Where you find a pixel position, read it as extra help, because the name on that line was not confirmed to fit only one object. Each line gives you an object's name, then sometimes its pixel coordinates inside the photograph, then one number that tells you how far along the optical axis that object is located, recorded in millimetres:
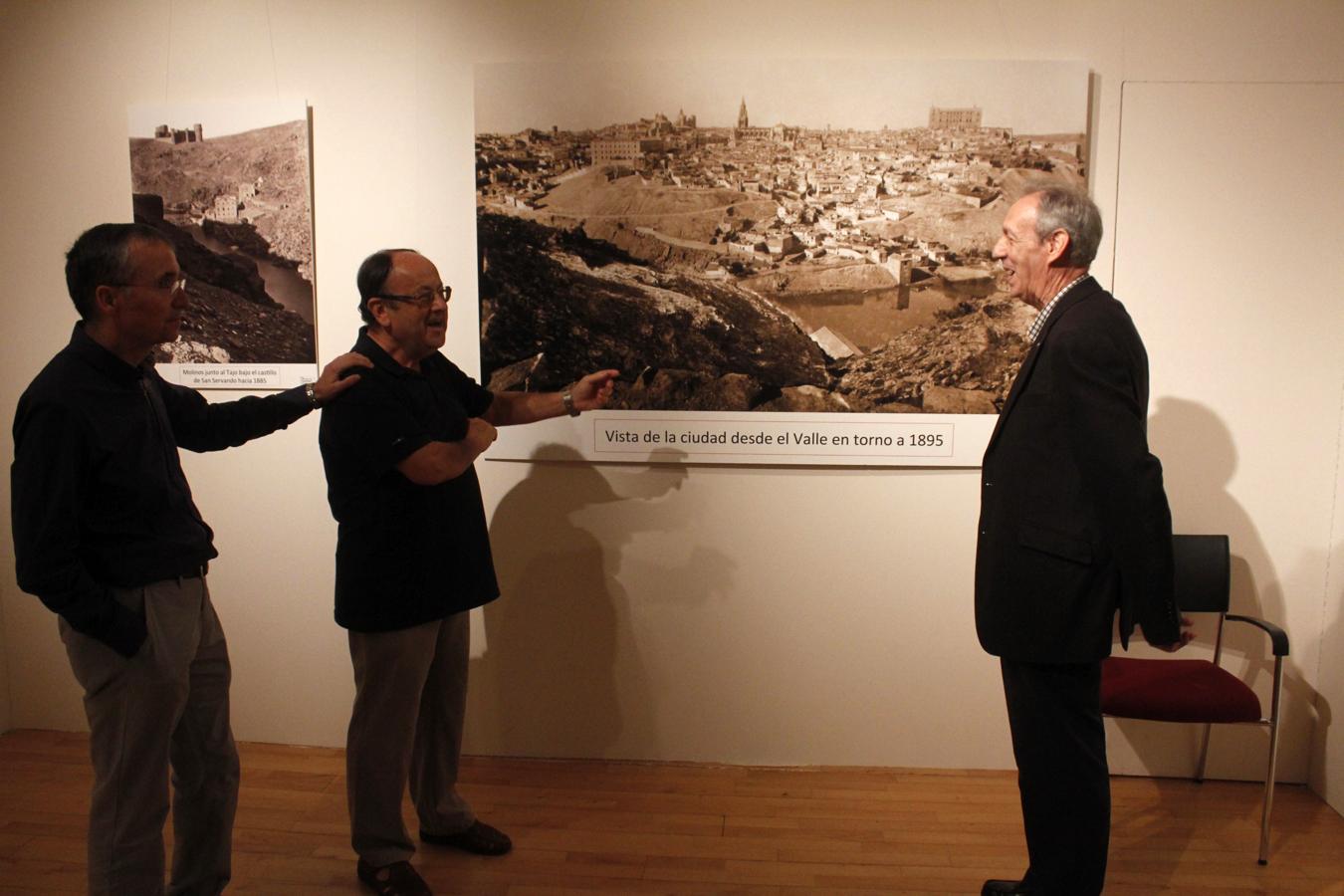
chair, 2561
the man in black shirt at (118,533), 1764
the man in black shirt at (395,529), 2219
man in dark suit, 1889
